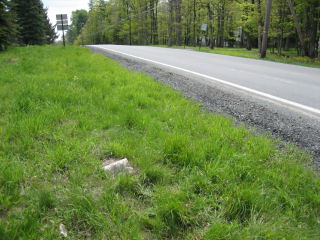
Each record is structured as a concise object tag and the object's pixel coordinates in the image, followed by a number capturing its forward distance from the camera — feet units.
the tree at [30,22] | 79.05
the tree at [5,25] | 41.71
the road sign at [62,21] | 58.13
